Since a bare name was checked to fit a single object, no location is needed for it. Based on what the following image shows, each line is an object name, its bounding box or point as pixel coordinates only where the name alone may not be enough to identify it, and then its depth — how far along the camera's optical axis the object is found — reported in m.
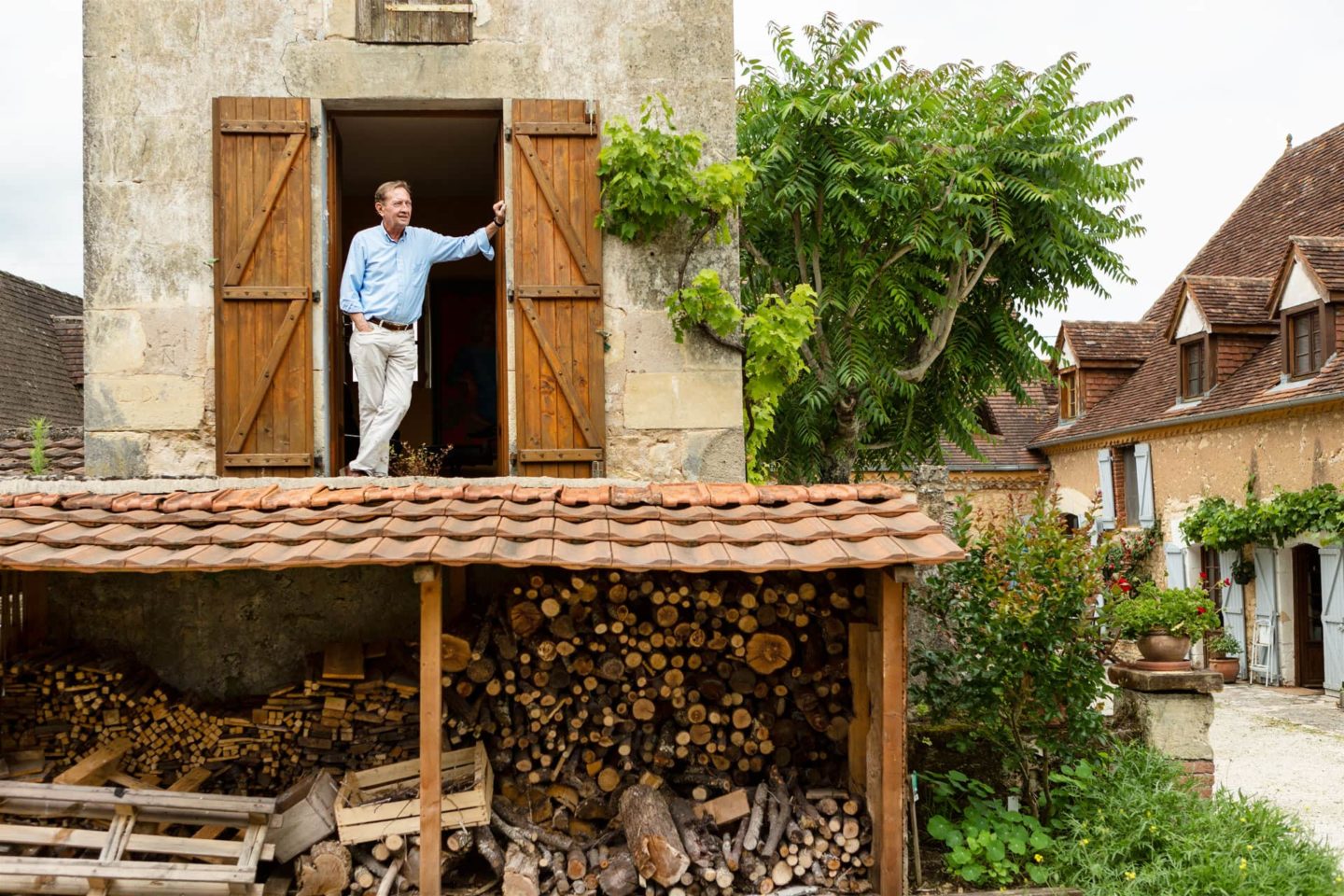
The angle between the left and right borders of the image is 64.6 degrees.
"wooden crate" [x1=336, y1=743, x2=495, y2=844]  6.06
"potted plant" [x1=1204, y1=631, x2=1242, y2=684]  15.95
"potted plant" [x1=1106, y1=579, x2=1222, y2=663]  7.47
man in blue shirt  6.63
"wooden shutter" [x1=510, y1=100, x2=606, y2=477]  6.75
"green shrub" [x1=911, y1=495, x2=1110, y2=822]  7.17
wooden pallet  5.57
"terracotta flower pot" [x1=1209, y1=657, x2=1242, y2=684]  15.97
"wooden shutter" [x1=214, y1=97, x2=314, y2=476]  6.61
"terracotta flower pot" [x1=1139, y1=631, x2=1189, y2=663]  7.51
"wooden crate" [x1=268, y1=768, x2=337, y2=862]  6.10
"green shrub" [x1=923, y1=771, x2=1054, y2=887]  6.50
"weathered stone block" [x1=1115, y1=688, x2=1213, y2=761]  7.41
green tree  11.57
